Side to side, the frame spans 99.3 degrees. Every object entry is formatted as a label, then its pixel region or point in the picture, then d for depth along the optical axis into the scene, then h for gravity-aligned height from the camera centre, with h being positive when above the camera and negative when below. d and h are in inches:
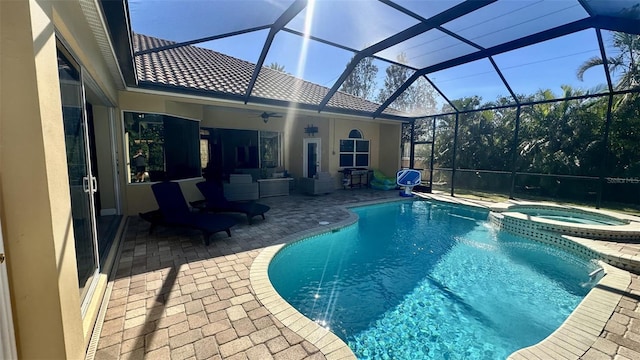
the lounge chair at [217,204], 278.6 -53.6
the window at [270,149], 476.7 +9.0
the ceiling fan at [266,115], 440.8 +63.4
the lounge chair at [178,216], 212.4 -53.6
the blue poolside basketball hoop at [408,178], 486.0 -41.0
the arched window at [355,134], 538.5 +41.5
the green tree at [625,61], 404.2 +147.2
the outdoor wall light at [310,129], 493.2 +45.8
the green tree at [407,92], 1044.5 +258.8
